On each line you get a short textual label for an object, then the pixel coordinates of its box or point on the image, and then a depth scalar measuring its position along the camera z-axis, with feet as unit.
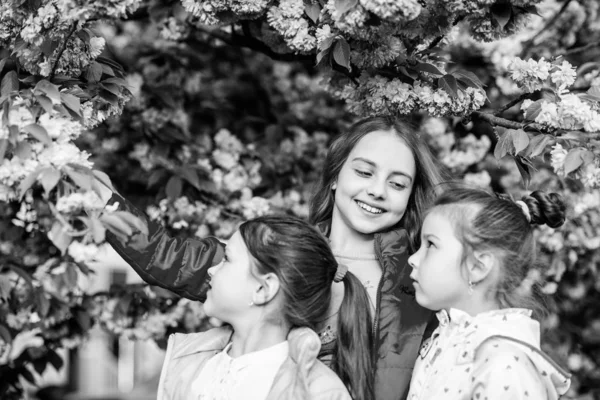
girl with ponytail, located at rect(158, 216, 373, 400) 9.11
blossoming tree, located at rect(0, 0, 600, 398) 9.17
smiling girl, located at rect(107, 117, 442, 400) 9.97
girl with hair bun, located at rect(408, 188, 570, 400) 8.69
